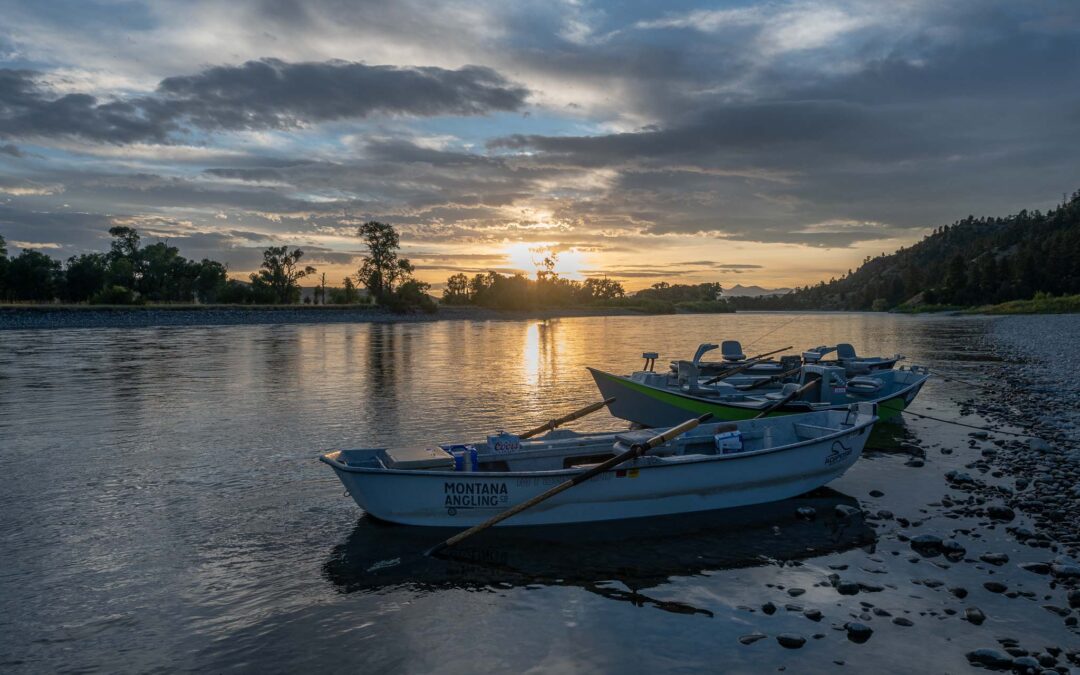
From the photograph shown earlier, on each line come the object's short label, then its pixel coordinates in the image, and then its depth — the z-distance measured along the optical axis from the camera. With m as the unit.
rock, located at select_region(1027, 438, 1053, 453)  18.11
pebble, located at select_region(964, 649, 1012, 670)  8.13
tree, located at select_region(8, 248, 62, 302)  114.44
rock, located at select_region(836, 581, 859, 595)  10.38
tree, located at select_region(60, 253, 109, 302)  122.50
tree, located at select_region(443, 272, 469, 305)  187.46
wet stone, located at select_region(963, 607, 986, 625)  9.21
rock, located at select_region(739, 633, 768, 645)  9.00
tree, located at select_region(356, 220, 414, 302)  152.00
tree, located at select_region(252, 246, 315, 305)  146.12
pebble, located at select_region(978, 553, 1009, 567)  11.05
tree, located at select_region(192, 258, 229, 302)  143.00
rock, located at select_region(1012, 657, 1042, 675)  7.91
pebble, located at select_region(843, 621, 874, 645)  8.87
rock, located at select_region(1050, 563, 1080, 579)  10.36
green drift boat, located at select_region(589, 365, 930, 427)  21.14
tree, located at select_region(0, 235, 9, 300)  112.56
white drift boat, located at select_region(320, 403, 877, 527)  12.77
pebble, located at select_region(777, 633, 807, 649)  8.78
